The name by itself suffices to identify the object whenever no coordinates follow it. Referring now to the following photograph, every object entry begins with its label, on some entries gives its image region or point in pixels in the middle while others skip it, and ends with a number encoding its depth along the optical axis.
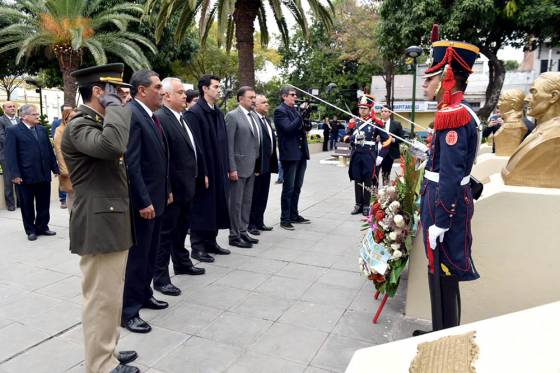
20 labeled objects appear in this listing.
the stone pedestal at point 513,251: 3.03
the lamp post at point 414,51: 11.74
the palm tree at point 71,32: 15.98
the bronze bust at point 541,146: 3.13
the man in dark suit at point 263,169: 6.12
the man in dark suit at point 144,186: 3.33
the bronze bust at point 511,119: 5.73
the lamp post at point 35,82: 16.30
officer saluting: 2.52
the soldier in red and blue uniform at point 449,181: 2.61
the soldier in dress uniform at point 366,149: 7.32
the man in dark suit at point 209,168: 4.91
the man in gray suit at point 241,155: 5.61
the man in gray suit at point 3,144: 7.89
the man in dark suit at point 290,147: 6.47
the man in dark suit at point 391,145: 7.95
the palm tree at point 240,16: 11.01
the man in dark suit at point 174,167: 4.09
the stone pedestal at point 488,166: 5.85
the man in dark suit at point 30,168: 6.19
